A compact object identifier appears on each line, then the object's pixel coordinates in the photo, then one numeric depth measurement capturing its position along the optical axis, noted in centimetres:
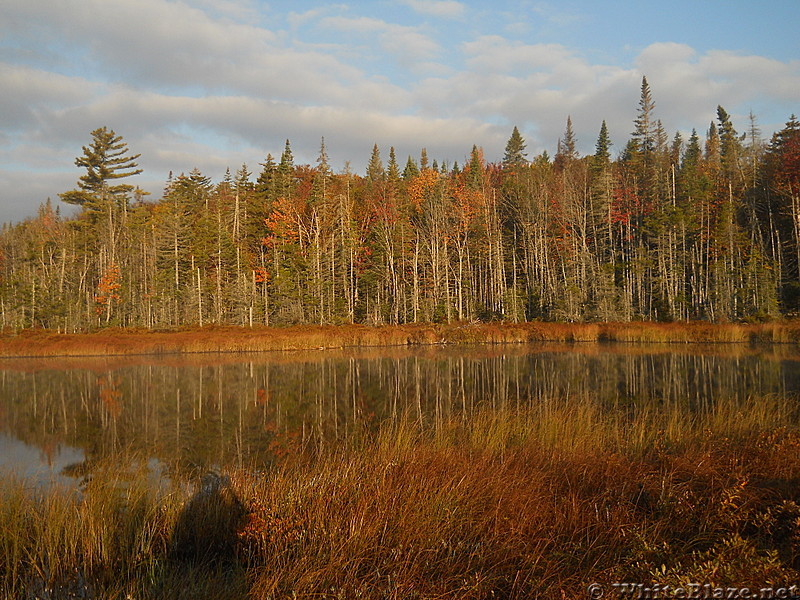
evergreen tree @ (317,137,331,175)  4830
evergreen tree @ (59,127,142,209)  5562
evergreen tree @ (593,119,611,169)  6630
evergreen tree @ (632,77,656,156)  6031
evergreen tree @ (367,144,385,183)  7162
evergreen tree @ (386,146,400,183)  6762
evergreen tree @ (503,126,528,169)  7612
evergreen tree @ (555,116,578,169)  7581
